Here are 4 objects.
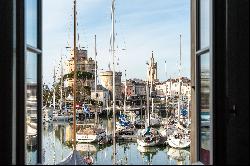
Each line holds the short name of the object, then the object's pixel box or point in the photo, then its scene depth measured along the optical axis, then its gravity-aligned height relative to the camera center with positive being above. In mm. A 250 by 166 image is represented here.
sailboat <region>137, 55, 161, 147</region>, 28328 -2888
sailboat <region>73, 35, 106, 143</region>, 30125 -2809
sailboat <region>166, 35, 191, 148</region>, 27469 -2871
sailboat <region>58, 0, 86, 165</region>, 11788 -1670
